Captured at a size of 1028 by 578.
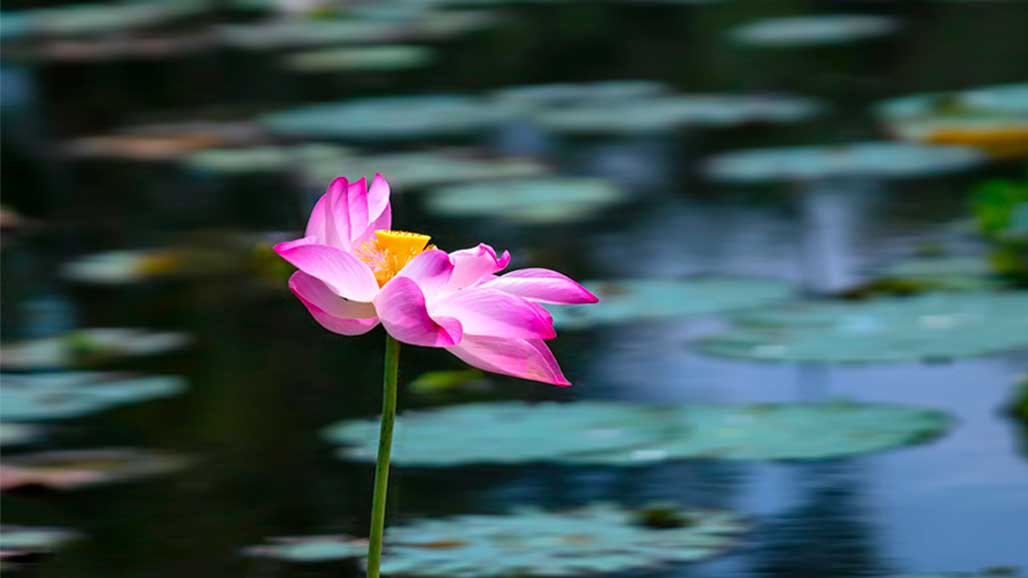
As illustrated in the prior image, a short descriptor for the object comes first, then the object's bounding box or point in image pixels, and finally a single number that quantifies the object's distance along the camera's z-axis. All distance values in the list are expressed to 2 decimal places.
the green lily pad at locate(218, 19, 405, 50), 12.52
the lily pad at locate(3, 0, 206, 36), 13.71
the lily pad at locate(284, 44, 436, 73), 11.34
